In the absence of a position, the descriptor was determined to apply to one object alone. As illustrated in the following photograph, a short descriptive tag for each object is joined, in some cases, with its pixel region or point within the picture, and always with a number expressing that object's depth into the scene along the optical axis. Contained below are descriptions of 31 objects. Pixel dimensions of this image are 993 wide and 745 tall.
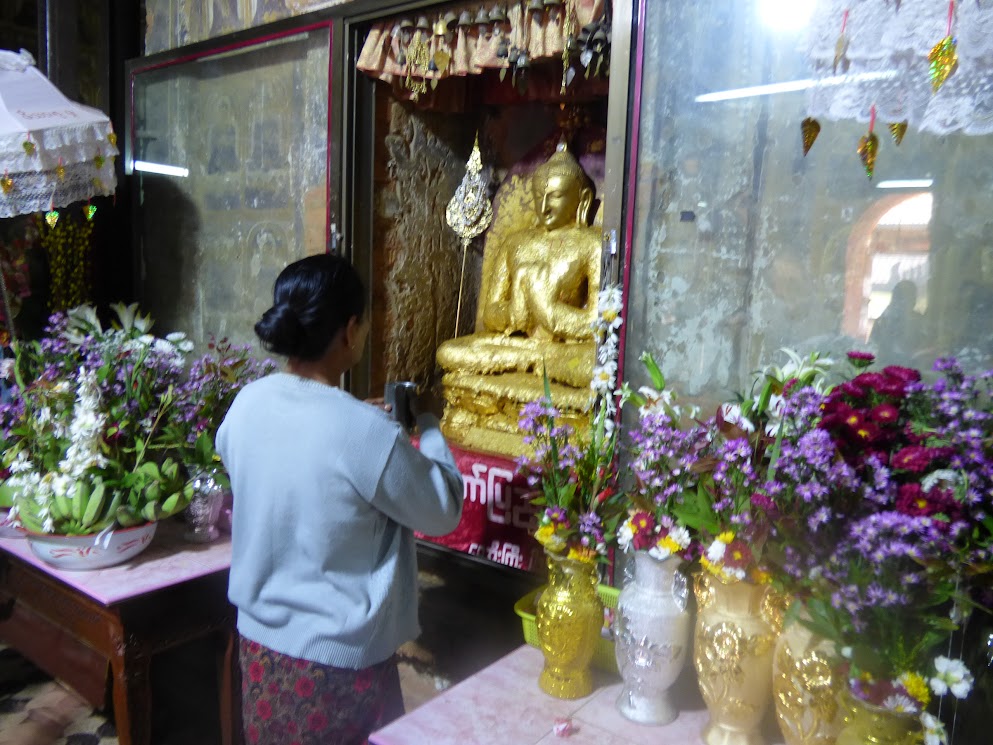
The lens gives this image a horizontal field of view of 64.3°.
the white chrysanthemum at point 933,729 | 1.16
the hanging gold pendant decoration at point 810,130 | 1.94
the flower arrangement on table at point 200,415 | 2.31
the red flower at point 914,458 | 1.18
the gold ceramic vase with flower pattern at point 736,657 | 1.39
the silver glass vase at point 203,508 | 2.32
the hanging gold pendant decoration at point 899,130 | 1.82
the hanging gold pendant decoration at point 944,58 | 1.73
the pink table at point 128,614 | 1.98
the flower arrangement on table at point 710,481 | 1.37
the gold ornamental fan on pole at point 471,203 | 3.82
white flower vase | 1.49
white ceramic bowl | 2.05
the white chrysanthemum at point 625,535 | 1.50
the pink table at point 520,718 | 1.47
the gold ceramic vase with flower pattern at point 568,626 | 1.60
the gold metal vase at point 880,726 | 1.24
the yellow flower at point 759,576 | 1.37
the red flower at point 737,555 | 1.37
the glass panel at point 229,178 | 3.35
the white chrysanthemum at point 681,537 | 1.45
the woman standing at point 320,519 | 1.43
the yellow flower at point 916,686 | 1.18
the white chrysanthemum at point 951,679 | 1.15
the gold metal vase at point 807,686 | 1.30
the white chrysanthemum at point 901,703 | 1.20
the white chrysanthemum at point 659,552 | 1.45
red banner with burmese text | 2.76
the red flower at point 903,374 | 1.32
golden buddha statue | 3.22
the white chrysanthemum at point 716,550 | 1.37
